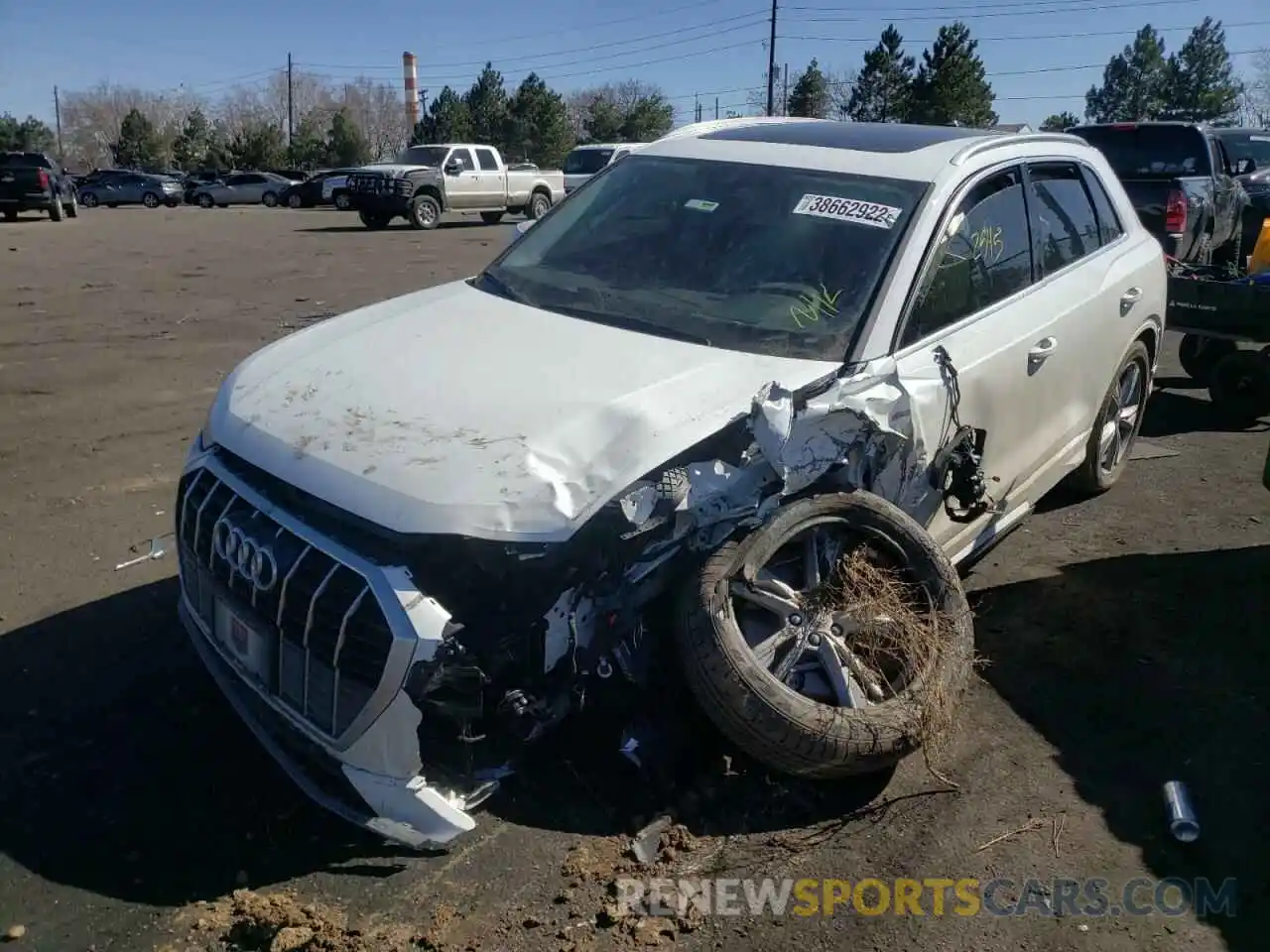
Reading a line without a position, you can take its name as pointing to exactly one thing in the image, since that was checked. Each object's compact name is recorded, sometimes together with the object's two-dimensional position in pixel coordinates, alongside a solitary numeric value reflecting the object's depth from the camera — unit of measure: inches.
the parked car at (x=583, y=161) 1080.2
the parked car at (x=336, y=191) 1214.6
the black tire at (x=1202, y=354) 331.1
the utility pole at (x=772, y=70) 2011.6
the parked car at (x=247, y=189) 1841.8
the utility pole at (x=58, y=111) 4963.1
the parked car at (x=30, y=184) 1073.5
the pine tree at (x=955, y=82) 2034.9
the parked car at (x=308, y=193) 1681.8
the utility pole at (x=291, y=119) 3080.7
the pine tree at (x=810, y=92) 2276.1
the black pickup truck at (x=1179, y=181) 439.8
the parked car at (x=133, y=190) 1787.6
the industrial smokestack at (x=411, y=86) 3437.5
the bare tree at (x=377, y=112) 4963.1
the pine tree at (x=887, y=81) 2142.0
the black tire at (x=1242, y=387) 285.6
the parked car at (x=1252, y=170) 538.0
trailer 271.1
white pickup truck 1006.4
